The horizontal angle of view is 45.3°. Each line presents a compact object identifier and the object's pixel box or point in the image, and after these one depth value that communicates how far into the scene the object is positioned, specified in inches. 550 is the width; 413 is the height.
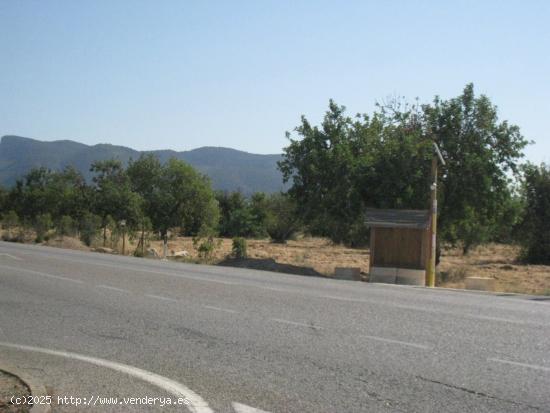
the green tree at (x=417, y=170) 1211.2
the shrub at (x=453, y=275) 1149.7
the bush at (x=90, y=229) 1859.0
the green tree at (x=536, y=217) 1846.7
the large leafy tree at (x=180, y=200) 1883.6
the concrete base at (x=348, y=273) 1051.9
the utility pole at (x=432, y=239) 936.3
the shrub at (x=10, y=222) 2124.8
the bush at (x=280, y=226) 3065.9
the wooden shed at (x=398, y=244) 1001.5
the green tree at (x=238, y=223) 3348.9
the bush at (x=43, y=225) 1946.5
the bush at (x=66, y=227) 1918.1
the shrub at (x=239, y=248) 1327.5
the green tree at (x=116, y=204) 1833.2
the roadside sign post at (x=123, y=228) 1600.6
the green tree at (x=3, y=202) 2960.4
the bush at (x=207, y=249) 1392.7
